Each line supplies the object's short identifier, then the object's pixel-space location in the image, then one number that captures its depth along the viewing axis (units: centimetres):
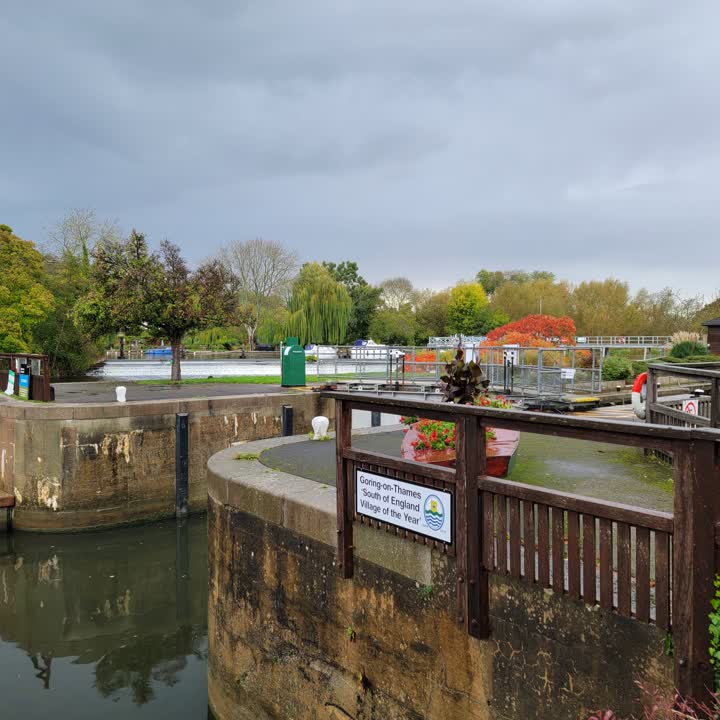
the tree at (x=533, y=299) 7306
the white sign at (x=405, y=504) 417
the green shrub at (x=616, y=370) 2245
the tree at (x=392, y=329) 6456
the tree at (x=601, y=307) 6456
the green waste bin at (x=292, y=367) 2164
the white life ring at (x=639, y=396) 840
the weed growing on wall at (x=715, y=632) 287
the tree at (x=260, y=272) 5566
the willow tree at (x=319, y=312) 5441
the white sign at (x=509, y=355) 1898
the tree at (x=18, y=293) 2705
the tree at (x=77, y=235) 4059
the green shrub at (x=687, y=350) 2877
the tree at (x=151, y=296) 2441
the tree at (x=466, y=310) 7044
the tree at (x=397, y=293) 7775
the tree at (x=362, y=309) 6712
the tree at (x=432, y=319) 6975
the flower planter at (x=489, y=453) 549
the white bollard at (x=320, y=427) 906
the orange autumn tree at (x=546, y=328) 4680
